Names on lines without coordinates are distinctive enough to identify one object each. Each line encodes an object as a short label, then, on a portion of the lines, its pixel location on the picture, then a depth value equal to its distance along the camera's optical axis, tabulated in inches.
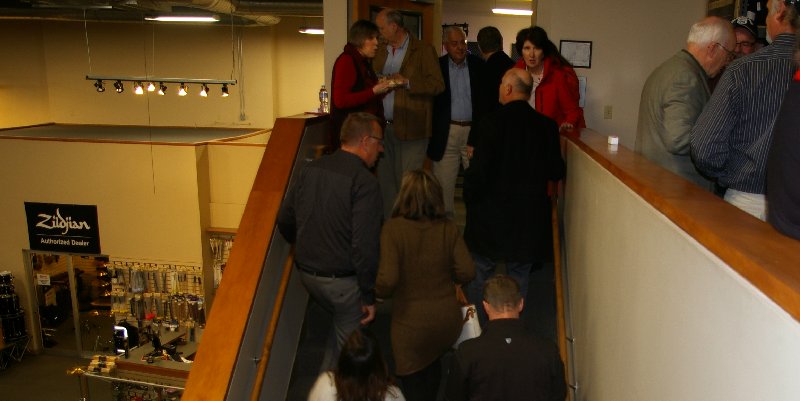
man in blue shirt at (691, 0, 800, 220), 87.9
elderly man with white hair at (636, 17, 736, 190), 113.8
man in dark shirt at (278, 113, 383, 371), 124.3
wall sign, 441.1
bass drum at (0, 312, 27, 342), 453.7
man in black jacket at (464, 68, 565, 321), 144.6
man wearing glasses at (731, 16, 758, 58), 148.2
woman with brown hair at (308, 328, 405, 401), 100.7
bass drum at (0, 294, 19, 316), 453.7
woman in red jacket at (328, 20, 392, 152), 167.6
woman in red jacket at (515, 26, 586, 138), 184.7
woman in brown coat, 118.1
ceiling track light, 467.2
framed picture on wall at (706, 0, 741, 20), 200.3
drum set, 452.8
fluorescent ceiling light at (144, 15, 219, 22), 430.3
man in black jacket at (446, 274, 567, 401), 98.8
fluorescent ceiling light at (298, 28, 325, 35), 506.2
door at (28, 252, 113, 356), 471.5
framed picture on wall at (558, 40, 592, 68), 256.5
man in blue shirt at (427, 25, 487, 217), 192.1
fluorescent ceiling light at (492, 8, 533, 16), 476.1
